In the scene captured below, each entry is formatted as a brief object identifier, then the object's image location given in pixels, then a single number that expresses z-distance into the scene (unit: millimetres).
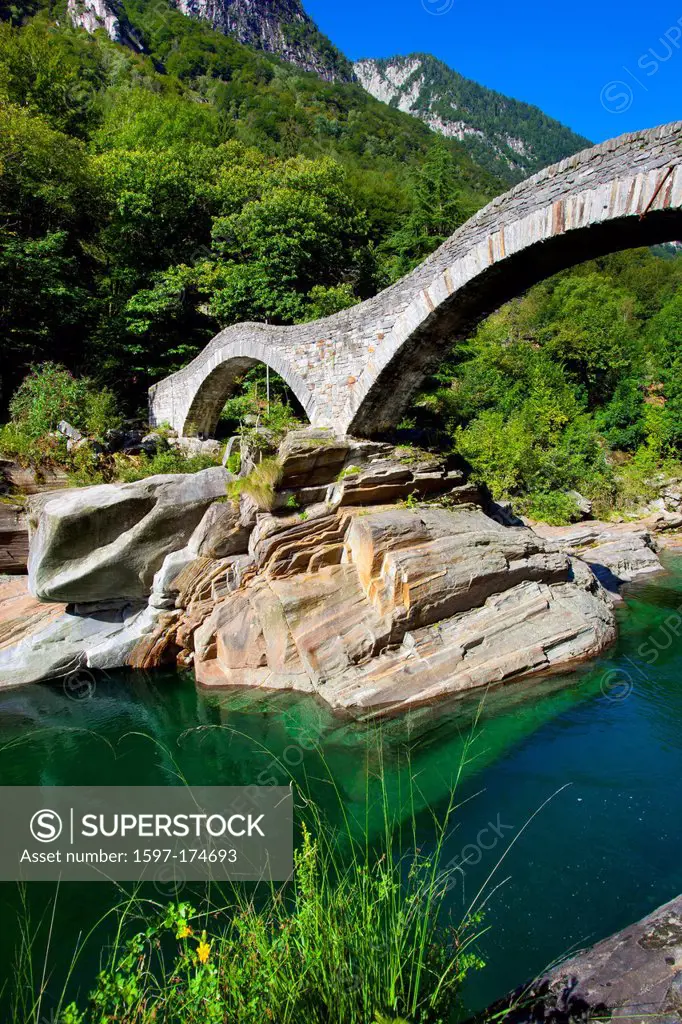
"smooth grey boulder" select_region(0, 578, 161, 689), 8320
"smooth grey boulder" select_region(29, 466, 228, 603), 8297
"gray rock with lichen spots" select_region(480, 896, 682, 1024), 2277
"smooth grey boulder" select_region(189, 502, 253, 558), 8727
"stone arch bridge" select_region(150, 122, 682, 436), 6125
